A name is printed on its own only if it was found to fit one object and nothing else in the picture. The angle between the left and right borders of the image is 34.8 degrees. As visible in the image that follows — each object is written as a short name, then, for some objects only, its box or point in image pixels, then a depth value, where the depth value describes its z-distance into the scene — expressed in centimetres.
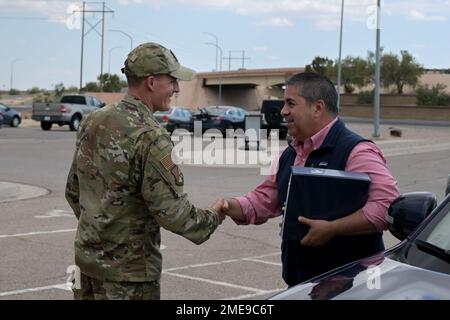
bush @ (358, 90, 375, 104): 9269
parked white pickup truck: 4050
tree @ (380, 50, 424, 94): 10169
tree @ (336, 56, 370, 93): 10688
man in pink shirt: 359
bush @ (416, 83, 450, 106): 8512
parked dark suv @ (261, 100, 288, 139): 3084
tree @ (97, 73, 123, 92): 11912
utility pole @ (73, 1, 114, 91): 7607
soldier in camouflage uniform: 348
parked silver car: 275
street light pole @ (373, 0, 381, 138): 3450
